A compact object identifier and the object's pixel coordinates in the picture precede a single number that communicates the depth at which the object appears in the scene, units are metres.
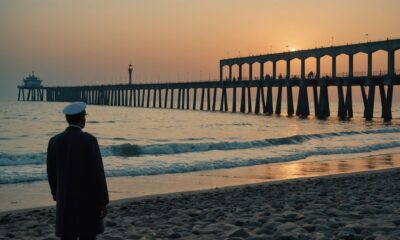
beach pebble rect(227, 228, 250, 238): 6.14
